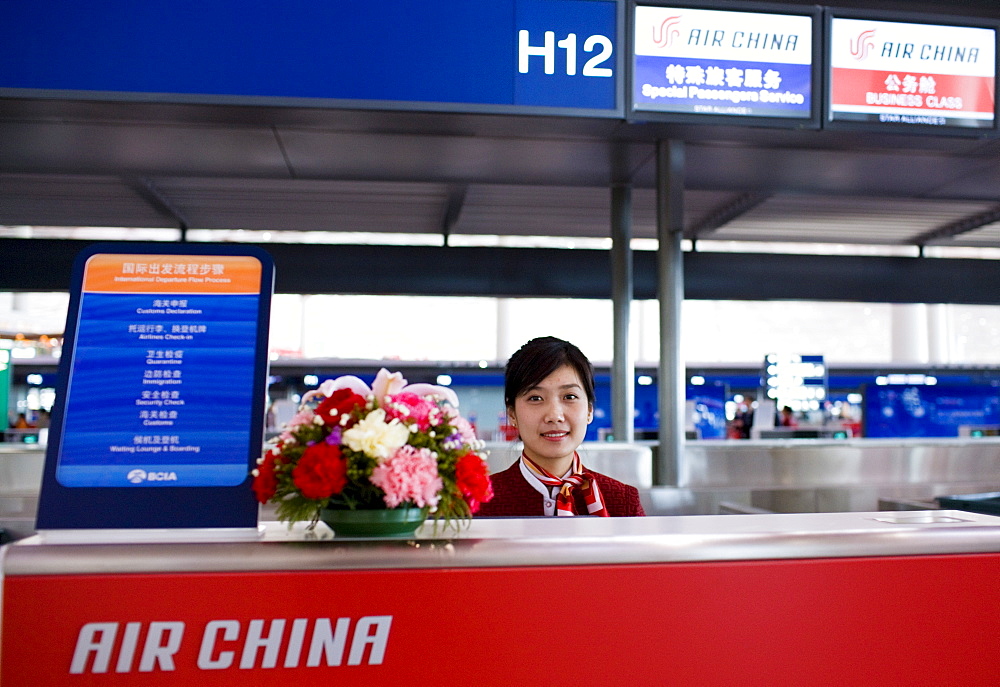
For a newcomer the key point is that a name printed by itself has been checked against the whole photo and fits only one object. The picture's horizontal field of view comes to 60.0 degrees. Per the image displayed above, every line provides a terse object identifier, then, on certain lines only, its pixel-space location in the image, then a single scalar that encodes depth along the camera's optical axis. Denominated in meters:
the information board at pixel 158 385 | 1.66
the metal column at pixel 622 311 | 7.05
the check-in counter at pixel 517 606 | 1.50
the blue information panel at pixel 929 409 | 17.00
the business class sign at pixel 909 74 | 5.02
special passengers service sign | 4.77
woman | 2.42
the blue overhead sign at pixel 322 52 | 4.34
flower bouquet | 1.49
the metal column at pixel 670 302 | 5.90
